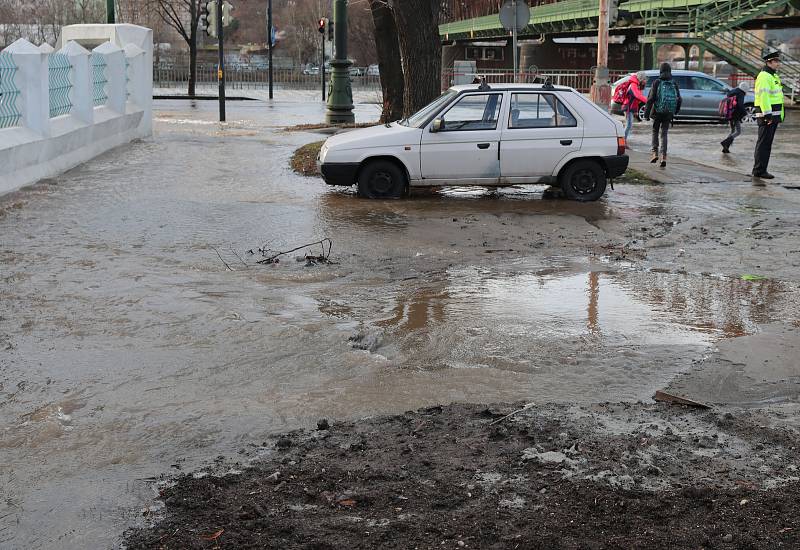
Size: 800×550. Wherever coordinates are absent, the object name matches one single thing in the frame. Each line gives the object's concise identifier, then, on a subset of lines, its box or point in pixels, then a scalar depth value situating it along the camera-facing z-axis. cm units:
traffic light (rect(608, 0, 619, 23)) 2511
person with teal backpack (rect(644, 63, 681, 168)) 1683
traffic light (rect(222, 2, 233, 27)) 2605
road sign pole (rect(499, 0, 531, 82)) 1842
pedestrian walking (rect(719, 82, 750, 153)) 1877
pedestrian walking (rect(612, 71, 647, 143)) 2005
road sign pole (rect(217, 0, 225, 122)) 2545
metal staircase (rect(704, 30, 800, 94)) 4038
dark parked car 2866
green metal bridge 4169
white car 1298
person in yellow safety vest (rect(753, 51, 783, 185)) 1580
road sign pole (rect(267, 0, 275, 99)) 4841
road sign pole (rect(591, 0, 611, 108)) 2303
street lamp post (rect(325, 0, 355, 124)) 2567
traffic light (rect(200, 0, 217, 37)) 2609
